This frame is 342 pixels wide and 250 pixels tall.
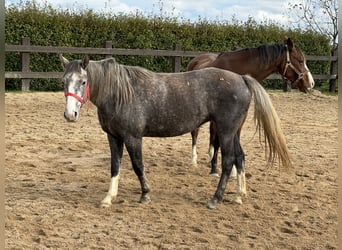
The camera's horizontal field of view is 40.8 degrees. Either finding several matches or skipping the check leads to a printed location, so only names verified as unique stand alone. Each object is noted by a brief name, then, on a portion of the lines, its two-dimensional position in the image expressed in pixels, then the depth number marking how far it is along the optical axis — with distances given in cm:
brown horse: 575
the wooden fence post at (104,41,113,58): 1368
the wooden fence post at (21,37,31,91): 1260
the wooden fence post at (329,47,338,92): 1678
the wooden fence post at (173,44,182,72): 1439
